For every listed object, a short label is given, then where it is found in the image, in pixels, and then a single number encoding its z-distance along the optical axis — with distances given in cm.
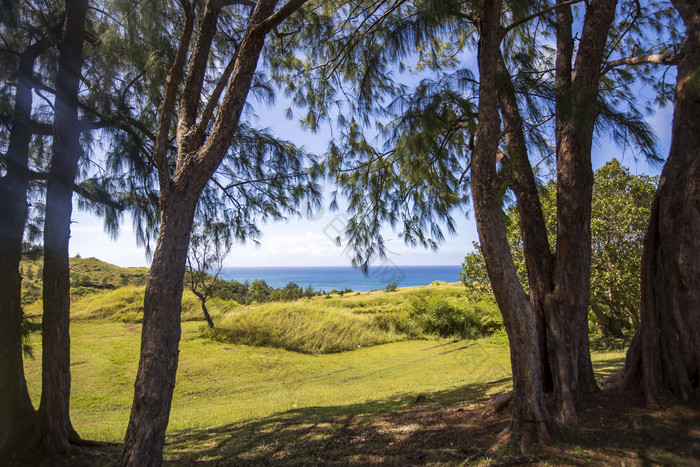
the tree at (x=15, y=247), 283
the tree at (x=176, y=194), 208
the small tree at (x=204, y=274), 758
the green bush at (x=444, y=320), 988
